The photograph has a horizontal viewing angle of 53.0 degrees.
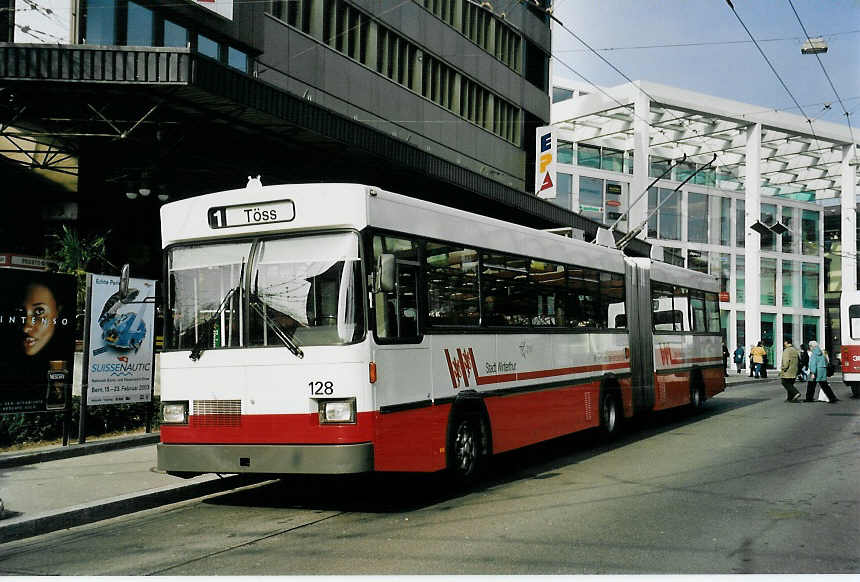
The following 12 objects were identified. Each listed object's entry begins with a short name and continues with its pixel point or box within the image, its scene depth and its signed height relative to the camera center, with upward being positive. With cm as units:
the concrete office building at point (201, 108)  1591 +466
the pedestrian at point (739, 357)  4691 -67
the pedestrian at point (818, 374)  2375 -79
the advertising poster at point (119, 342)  1248 -2
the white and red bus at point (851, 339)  2795 +21
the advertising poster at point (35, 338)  1172 +3
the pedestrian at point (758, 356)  3953 -52
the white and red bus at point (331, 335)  804 +7
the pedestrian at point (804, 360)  3622 -62
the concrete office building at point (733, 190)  4691 +970
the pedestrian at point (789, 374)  2411 -81
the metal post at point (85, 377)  1223 -52
